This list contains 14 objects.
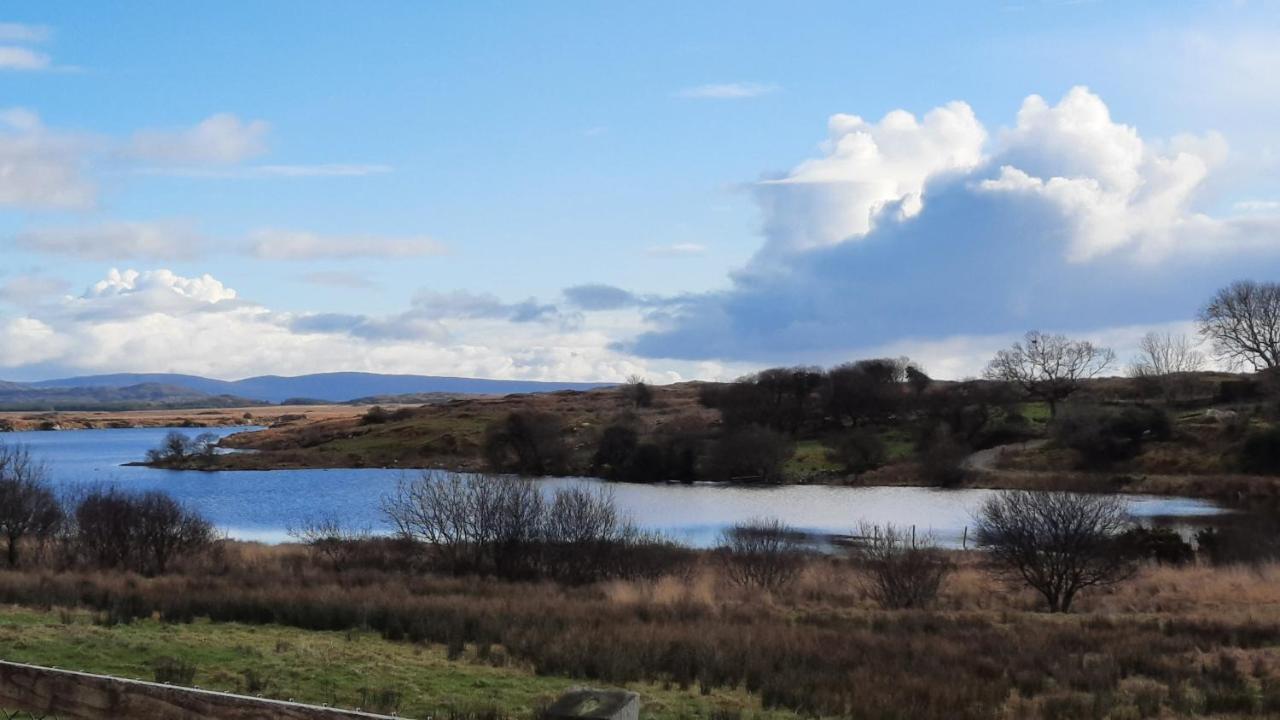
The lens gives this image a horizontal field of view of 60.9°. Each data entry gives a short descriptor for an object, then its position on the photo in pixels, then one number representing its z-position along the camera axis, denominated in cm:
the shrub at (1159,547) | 3950
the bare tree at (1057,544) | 2880
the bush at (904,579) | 2731
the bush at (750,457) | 8981
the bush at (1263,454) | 7288
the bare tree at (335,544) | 3453
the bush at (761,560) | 3153
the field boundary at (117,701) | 611
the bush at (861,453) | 8775
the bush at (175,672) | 1223
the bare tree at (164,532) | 3347
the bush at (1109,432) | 8250
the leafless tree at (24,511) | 3475
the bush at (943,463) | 8062
